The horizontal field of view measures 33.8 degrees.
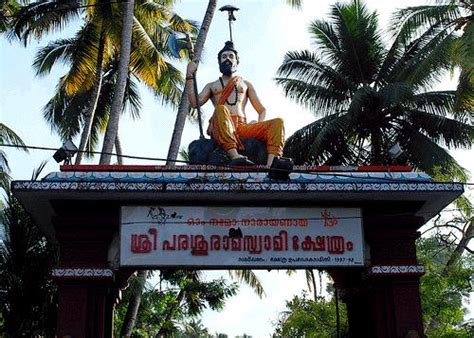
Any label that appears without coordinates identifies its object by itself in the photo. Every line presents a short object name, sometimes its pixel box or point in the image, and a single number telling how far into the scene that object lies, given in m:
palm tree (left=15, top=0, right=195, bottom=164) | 21.41
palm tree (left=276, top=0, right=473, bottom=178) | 21.02
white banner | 10.20
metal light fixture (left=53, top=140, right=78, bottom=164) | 10.52
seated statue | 11.11
